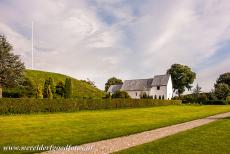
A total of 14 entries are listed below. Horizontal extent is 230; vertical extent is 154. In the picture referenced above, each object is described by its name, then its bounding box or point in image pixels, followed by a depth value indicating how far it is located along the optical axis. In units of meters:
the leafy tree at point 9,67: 24.17
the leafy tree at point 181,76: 57.00
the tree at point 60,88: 30.22
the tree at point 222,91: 48.70
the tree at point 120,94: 35.98
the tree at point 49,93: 25.78
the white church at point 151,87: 49.72
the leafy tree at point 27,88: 26.80
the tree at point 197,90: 54.71
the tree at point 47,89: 25.89
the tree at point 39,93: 24.63
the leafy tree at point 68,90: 27.73
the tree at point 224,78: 64.72
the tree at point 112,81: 68.22
